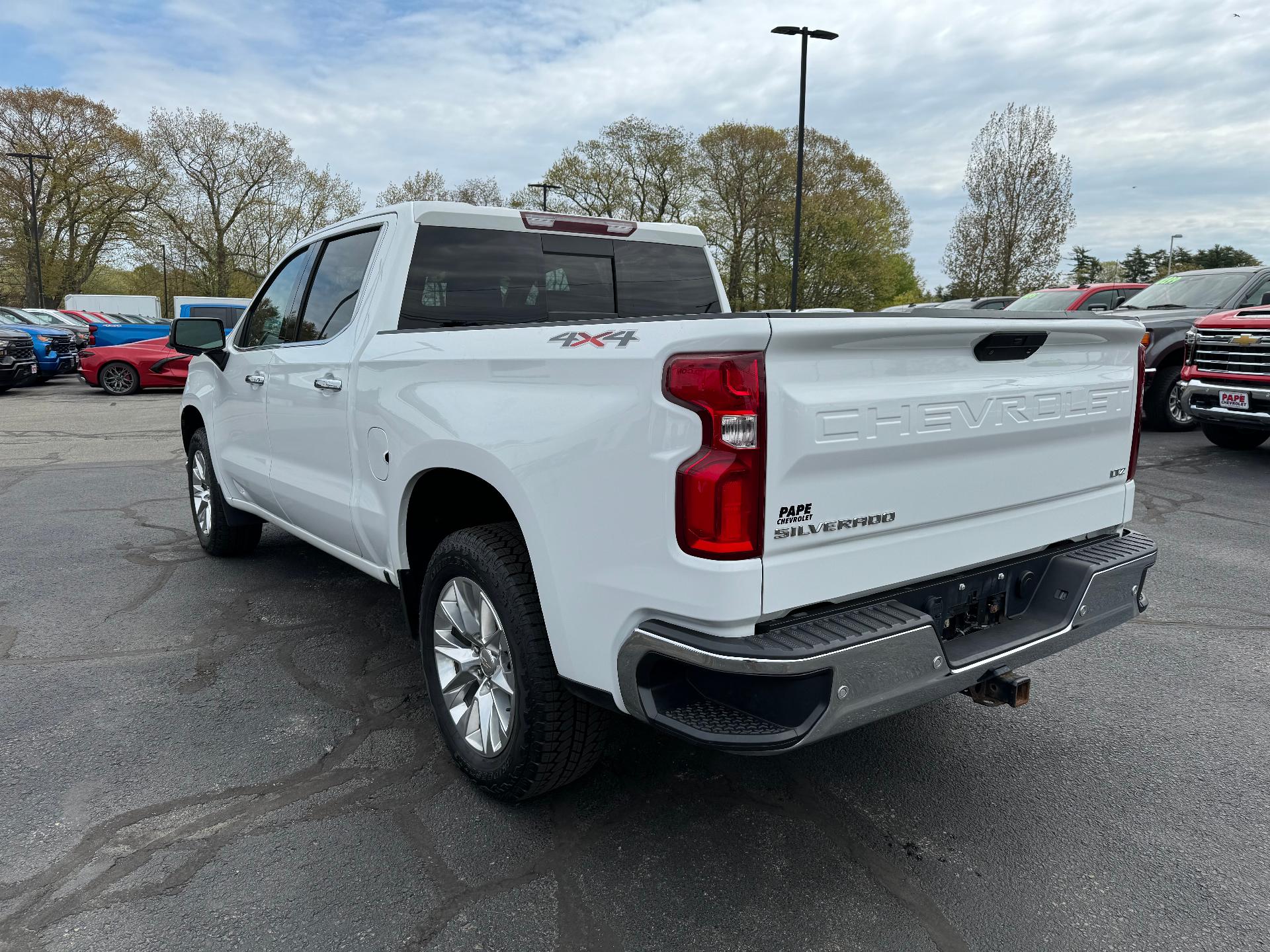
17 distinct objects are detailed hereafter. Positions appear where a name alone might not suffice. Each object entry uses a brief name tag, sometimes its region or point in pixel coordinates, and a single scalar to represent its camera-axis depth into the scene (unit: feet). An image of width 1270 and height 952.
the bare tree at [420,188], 145.38
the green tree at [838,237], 127.03
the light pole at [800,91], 75.77
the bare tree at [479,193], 144.66
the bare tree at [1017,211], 104.37
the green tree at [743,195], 126.52
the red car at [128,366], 62.44
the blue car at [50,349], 68.69
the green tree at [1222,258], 232.73
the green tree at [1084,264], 269.91
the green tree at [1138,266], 282.97
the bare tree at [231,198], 138.92
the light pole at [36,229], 122.31
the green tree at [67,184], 128.06
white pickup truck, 6.89
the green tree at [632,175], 130.31
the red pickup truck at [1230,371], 27.99
